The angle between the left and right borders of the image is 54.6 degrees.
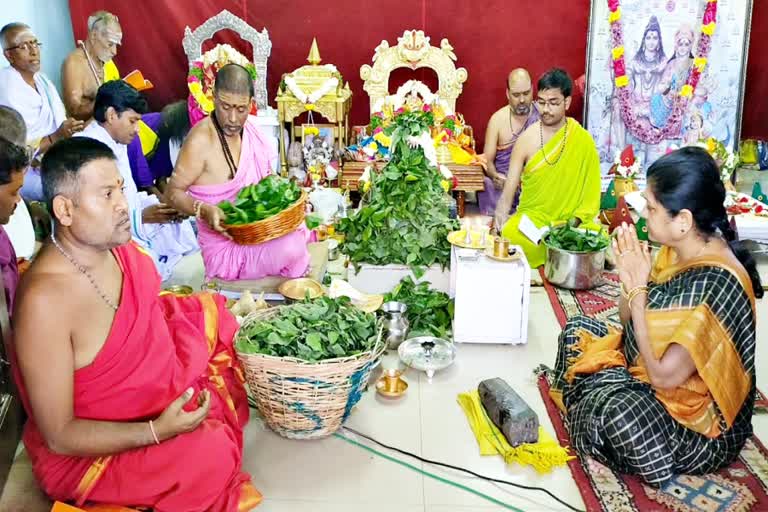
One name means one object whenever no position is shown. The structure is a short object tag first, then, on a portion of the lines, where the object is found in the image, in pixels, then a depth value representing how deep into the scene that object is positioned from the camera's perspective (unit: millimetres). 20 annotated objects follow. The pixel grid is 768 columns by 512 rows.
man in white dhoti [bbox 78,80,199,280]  4547
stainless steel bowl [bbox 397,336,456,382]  3842
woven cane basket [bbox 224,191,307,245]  4223
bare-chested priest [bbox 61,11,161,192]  6195
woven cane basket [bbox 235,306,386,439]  2988
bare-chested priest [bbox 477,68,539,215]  6527
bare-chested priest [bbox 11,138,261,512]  2383
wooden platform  6621
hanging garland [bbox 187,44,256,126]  7016
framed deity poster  7324
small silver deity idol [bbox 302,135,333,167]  7098
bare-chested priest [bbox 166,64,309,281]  4551
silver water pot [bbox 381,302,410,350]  4105
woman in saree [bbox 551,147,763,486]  2742
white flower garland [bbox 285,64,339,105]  7012
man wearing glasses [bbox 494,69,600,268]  5398
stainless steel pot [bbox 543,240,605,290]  4965
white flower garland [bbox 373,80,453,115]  7281
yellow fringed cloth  3141
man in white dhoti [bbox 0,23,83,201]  5203
